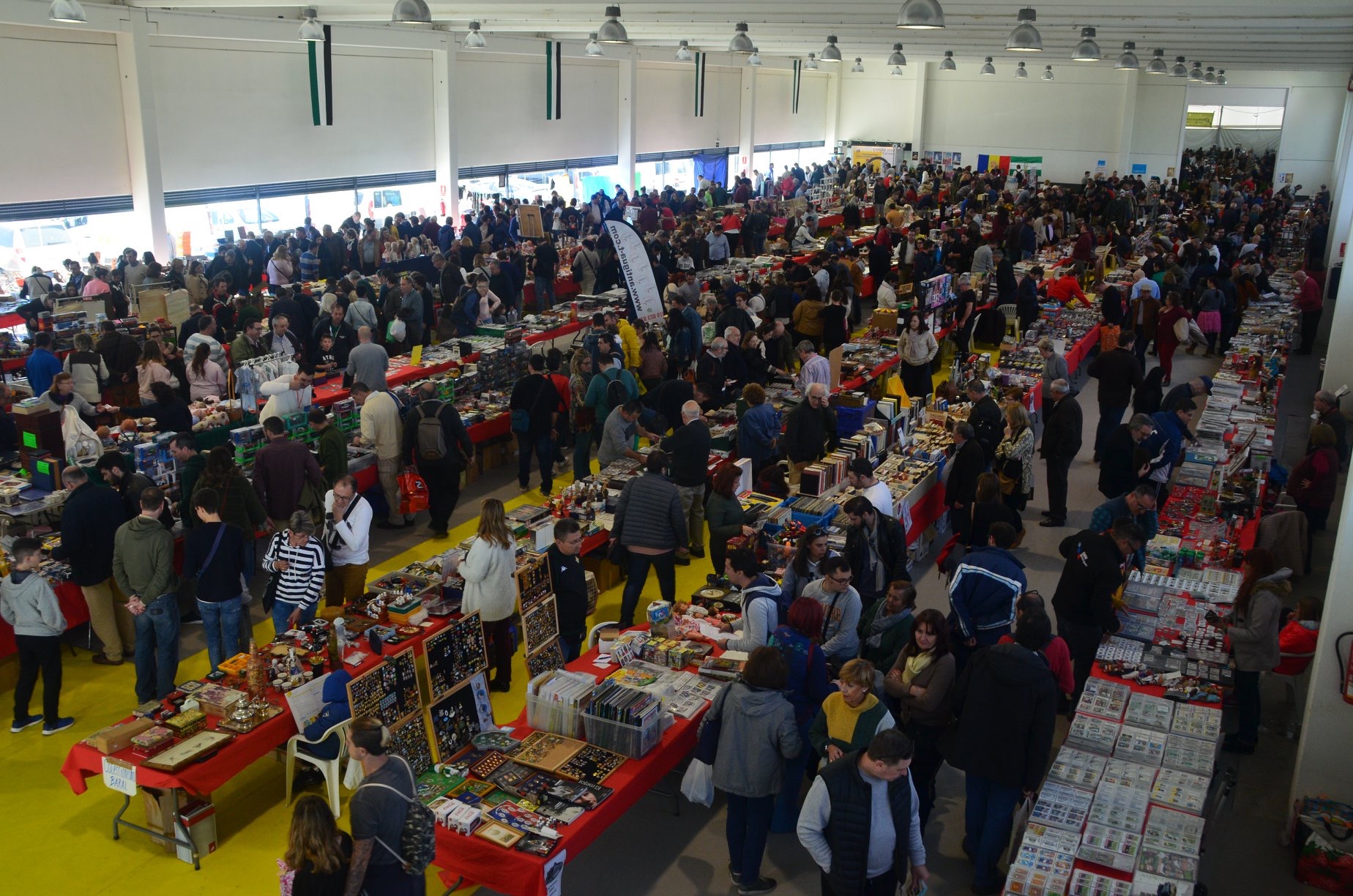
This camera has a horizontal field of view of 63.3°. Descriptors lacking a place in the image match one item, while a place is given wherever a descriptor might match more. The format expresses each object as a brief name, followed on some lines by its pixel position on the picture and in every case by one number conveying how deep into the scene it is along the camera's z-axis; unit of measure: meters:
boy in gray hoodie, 6.02
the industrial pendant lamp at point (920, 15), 7.32
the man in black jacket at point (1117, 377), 10.27
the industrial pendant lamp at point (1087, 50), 10.16
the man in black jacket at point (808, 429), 9.11
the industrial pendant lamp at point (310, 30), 15.76
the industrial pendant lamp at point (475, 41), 17.42
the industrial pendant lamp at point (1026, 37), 8.49
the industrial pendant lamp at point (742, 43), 12.50
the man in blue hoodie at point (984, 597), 5.61
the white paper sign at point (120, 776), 5.27
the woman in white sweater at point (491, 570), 6.30
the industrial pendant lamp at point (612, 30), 10.99
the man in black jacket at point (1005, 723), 4.82
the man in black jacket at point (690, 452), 8.20
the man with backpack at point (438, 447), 8.95
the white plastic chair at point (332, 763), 5.45
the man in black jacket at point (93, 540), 6.64
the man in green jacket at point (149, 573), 6.28
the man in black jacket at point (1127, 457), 8.34
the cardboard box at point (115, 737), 5.37
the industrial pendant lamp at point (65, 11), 10.23
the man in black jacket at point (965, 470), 7.99
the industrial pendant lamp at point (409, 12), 8.95
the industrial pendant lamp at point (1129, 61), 12.54
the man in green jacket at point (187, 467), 7.39
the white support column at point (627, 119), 26.08
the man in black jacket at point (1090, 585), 6.16
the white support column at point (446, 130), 20.88
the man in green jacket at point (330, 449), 8.30
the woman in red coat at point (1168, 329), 12.63
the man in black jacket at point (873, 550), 6.48
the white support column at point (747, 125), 32.44
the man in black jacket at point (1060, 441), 9.09
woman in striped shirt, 6.34
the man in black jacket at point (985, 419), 8.78
